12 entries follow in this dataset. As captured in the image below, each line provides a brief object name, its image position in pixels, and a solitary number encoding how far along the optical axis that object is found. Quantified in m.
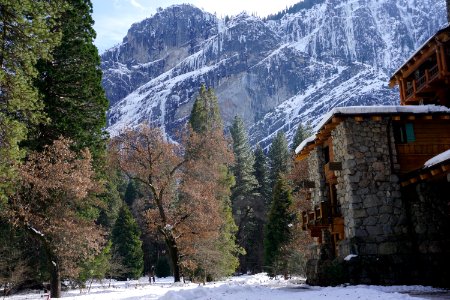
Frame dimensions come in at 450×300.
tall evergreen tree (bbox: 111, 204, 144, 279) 49.88
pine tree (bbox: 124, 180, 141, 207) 67.90
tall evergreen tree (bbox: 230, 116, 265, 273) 55.03
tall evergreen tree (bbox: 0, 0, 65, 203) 12.66
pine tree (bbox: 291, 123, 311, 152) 52.34
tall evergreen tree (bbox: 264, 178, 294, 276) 41.31
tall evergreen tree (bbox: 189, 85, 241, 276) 31.15
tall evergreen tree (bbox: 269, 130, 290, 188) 60.42
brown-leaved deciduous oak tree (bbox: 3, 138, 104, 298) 16.92
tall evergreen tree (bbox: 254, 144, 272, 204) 59.34
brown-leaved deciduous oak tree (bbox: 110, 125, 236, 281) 26.00
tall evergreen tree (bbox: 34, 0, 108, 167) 20.89
